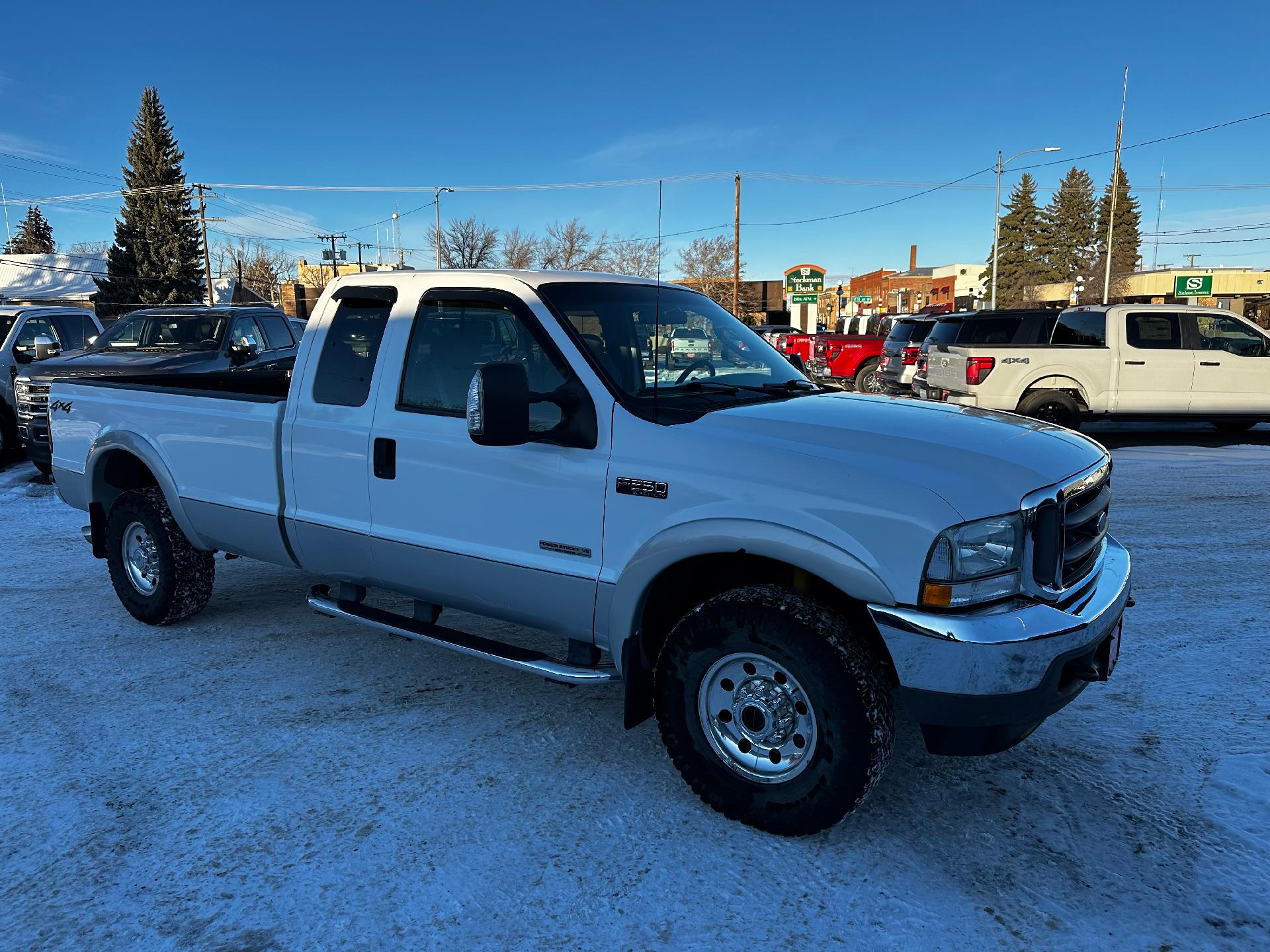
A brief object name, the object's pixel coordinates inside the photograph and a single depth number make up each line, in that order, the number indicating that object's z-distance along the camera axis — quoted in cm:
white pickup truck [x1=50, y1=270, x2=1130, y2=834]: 282
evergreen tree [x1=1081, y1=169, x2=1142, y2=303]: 7981
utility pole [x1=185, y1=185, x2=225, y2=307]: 6244
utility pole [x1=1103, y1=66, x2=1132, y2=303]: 3953
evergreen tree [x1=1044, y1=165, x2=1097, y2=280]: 8556
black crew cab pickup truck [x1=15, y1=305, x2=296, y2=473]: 1038
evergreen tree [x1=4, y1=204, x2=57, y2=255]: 9375
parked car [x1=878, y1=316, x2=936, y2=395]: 1728
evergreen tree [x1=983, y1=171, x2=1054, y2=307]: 8556
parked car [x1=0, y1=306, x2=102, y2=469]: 1103
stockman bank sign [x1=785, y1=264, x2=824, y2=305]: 3922
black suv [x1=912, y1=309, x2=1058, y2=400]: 1252
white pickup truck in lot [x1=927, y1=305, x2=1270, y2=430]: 1227
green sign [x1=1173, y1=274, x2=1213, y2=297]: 5850
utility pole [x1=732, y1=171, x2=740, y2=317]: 3294
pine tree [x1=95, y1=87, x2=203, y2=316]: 6331
